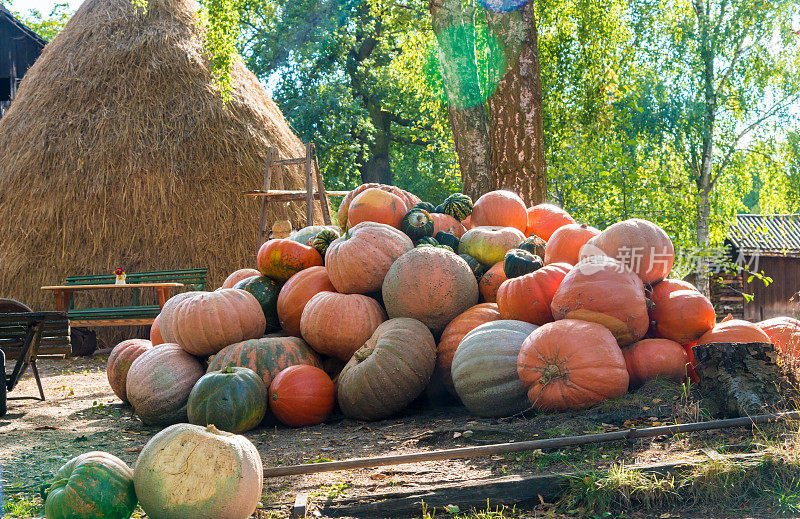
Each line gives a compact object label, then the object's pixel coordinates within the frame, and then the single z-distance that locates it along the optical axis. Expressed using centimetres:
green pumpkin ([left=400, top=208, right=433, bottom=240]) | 648
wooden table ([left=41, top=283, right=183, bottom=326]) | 1090
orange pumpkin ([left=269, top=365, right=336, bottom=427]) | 532
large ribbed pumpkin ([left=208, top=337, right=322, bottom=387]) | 560
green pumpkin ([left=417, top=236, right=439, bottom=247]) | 629
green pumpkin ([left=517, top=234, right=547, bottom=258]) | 616
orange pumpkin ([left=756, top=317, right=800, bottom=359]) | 491
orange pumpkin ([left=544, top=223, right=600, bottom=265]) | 589
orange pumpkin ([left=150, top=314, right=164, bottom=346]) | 689
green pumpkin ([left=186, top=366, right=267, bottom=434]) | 504
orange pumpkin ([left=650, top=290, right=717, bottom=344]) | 498
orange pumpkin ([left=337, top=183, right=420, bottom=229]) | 712
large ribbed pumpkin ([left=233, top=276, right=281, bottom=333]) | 650
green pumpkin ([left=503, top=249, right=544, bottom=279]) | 566
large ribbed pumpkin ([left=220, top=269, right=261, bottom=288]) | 728
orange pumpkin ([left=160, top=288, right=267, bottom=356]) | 585
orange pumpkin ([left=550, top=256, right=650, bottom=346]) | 476
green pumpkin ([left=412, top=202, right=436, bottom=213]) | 711
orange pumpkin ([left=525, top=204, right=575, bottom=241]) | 697
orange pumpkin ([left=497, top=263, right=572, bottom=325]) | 527
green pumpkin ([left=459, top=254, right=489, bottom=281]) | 622
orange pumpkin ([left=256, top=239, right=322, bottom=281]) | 658
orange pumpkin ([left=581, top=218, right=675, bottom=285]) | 513
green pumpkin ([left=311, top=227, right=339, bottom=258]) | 685
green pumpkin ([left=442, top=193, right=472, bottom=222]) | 740
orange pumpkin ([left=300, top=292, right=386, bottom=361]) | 564
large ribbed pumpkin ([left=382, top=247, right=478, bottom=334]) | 556
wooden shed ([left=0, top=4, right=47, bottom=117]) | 1973
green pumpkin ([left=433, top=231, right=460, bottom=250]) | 662
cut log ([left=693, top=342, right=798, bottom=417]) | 415
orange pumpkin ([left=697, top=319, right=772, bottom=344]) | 499
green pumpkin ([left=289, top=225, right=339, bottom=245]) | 762
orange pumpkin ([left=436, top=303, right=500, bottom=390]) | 550
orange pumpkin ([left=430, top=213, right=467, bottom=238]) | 698
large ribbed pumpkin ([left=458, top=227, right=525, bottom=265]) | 626
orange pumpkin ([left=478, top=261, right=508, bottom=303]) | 600
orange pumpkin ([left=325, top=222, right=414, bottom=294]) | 587
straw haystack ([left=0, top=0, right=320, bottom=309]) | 1295
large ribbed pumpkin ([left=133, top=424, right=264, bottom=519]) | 292
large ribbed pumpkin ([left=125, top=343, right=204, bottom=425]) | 557
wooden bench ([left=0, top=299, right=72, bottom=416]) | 710
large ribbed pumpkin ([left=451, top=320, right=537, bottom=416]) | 484
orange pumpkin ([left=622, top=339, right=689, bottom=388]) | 482
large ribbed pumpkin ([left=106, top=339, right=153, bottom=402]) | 661
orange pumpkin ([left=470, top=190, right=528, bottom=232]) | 683
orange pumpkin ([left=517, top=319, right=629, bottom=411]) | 452
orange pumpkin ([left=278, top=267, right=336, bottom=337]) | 620
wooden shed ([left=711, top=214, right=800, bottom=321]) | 2202
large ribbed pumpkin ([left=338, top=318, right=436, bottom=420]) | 521
